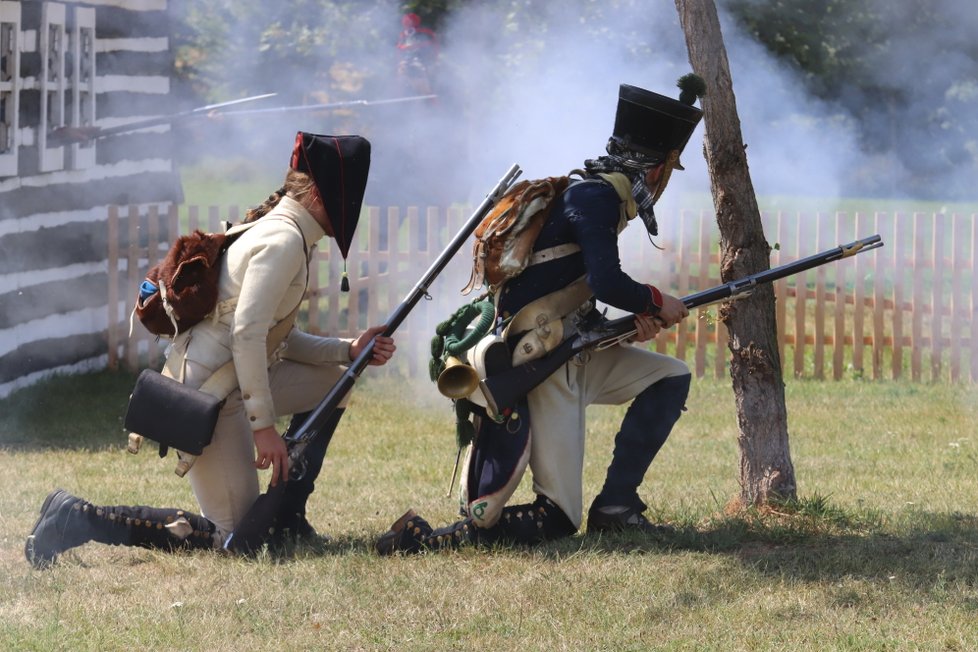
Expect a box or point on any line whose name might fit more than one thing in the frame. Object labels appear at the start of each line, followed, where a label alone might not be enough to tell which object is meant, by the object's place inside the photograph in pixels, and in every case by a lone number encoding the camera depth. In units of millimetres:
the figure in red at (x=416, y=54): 34125
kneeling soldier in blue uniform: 11133
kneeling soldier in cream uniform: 10656
